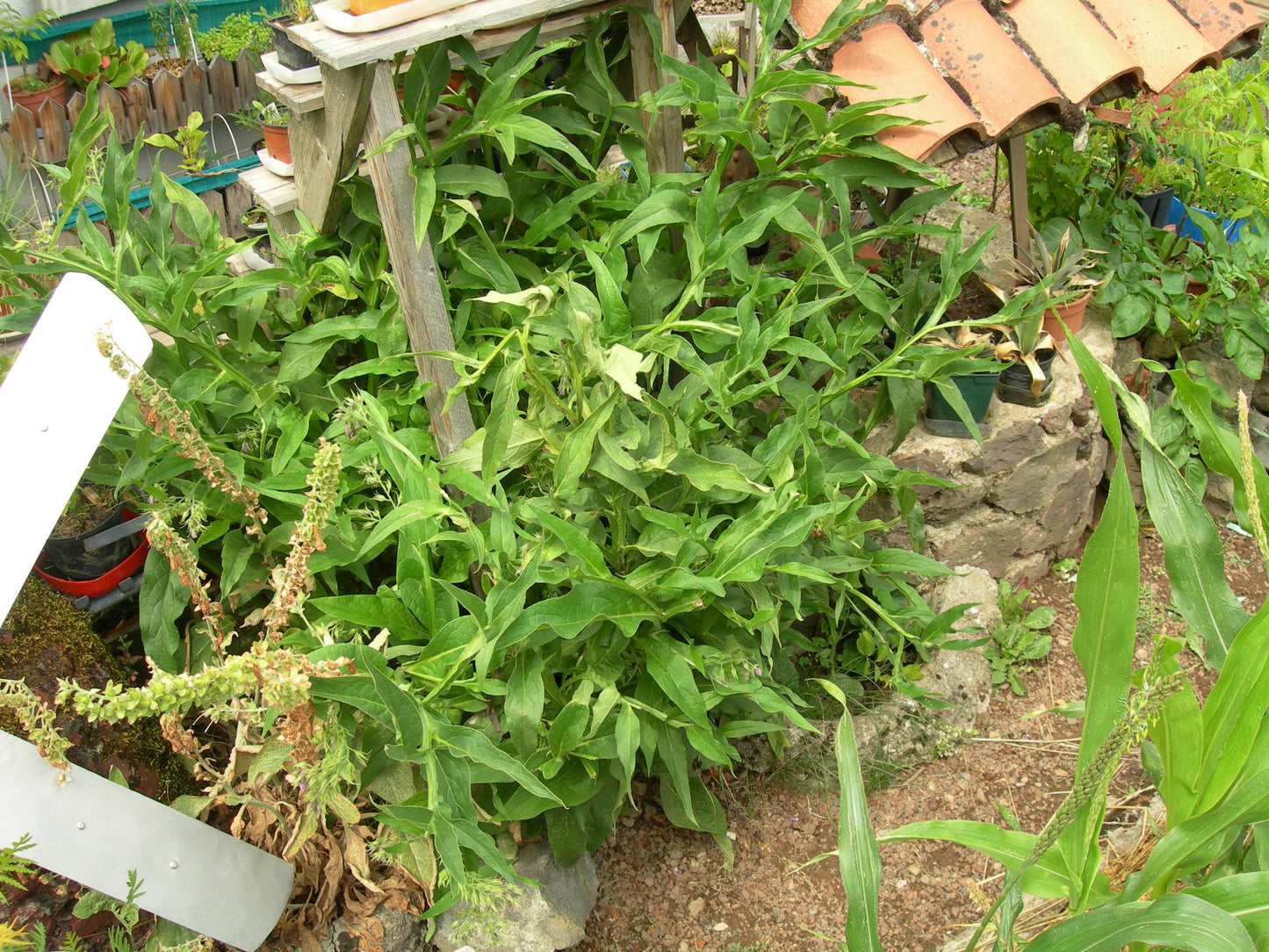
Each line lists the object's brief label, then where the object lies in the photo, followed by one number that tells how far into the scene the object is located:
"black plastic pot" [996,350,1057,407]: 3.10
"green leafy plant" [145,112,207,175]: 4.24
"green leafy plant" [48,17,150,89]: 4.73
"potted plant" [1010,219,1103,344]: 3.13
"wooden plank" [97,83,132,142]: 4.84
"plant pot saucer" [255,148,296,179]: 2.53
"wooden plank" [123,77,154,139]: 5.05
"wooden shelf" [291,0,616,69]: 1.81
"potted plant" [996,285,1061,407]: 3.02
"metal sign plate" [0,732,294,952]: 1.46
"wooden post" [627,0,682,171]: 2.33
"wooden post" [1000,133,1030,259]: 3.17
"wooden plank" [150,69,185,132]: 5.12
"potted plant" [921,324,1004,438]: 2.88
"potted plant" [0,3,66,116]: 4.47
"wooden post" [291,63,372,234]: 1.92
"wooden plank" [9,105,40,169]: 4.61
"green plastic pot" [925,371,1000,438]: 2.94
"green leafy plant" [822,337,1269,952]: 1.36
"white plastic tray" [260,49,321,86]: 2.01
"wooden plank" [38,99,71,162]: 4.70
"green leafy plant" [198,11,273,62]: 5.32
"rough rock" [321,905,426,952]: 2.00
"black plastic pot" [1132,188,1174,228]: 3.69
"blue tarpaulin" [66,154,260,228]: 4.97
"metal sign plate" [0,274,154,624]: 1.33
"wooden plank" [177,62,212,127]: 5.23
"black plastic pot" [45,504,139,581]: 2.27
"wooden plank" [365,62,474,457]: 1.95
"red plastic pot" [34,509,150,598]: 2.23
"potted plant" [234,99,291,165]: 2.57
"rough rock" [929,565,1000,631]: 2.96
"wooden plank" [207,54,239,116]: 5.32
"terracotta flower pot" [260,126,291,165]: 2.56
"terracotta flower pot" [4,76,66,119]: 4.66
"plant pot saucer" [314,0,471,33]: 1.84
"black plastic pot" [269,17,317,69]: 2.08
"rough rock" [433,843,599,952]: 2.05
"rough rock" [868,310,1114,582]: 3.03
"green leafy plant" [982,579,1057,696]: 3.02
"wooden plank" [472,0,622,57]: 2.23
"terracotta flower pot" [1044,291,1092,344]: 3.22
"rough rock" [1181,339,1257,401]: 3.63
